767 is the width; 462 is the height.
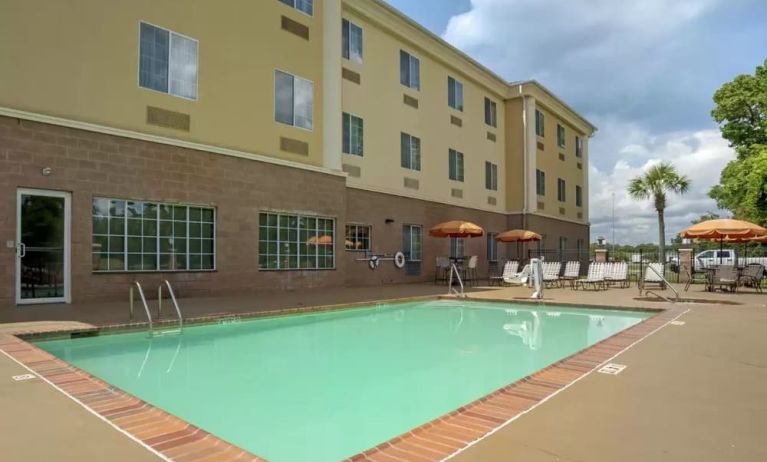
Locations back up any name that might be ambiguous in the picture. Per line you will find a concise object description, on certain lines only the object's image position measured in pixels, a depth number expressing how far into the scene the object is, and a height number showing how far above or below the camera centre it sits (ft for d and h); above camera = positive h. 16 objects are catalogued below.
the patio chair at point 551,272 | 55.11 -2.48
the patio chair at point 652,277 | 43.33 -2.41
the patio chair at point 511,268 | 55.06 -2.04
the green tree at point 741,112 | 74.01 +20.79
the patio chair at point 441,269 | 58.80 -2.42
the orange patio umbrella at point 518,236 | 62.39 +1.66
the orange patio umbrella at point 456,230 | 55.06 +2.13
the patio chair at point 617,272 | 51.70 -2.31
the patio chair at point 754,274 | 46.55 -2.25
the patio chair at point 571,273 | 56.80 -2.64
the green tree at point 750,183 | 57.16 +8.11
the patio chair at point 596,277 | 51.13 -2.78
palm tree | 84.64 +10.97
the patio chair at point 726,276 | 43.91 -2.36
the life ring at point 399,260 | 57.90 -1.21
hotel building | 31.04 +8.46
